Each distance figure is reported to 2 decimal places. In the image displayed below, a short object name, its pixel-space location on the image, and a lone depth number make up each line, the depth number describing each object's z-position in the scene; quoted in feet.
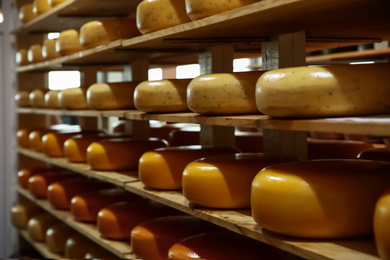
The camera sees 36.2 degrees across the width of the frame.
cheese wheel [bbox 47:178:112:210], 11.91
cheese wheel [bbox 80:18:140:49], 9.68
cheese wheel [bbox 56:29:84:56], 11.34
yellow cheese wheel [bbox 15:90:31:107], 15.29
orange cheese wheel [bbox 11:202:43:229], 15.42
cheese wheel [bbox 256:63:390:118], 4.66
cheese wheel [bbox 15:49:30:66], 15.14
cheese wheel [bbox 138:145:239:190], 7.89
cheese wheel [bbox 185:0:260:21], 6.05
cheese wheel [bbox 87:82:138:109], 9.73
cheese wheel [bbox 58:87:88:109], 11.24
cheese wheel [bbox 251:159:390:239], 4.85
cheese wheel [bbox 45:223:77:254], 12.43
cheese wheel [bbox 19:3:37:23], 14.66
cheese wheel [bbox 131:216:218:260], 7.95
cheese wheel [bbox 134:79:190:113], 7.74
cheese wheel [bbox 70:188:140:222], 10.64
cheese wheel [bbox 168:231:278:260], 6.54
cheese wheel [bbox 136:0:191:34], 7.44
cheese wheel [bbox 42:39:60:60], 12.66
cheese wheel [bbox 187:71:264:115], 6.24
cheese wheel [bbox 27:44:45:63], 14.01
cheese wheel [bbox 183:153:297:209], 6.36
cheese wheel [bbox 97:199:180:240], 9.36
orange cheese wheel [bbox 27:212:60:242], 13.74
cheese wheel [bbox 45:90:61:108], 12.68
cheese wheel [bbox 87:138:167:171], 10.12
